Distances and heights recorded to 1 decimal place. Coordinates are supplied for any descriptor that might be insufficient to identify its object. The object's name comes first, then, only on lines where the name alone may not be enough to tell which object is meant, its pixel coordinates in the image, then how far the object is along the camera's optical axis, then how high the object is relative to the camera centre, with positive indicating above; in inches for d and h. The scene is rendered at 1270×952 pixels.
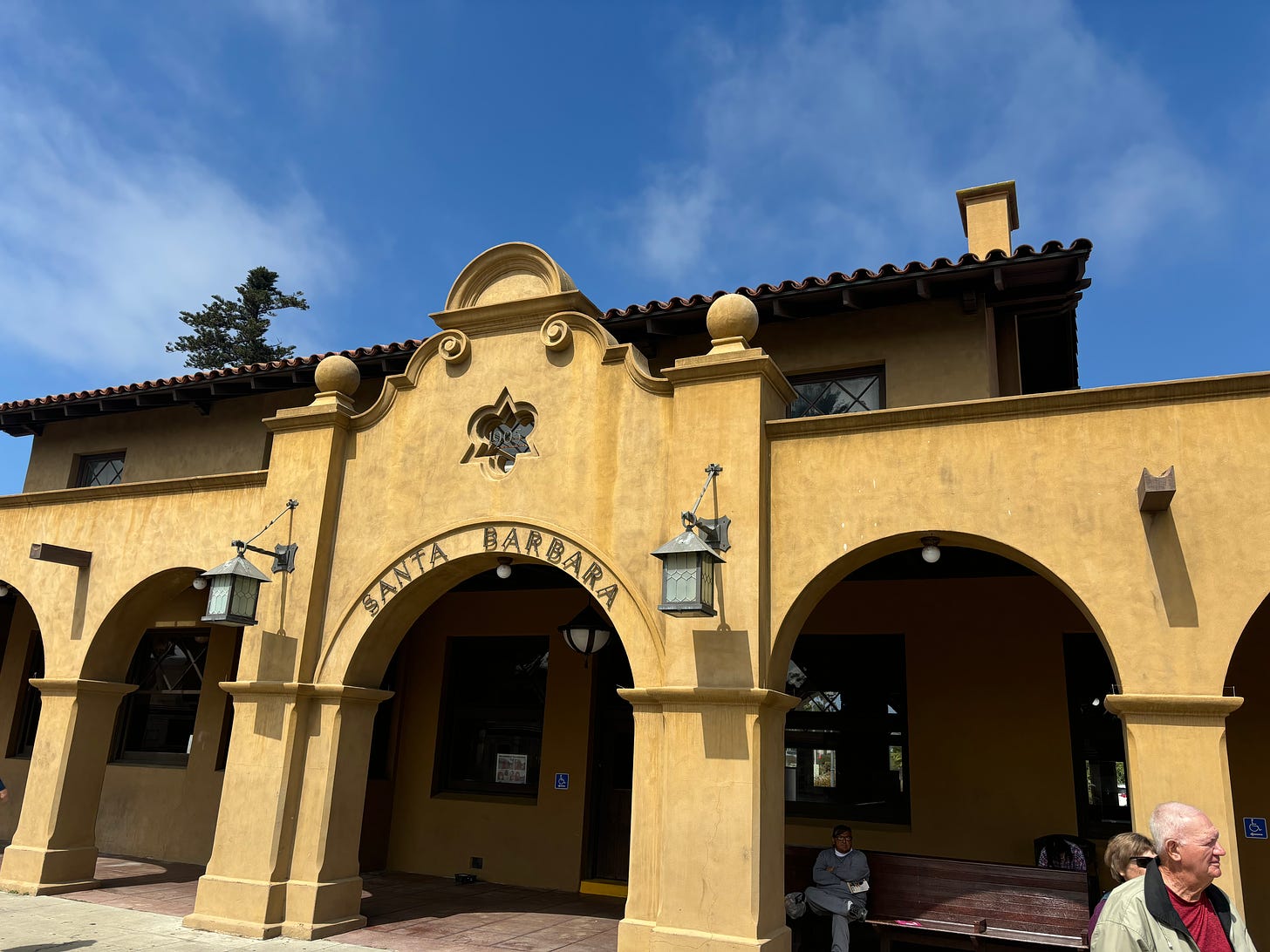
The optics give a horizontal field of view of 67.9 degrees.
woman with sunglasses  165.2 -14.4
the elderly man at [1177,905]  131.7 -18.2
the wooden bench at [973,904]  301.6 -44.6
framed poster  488.1 -12.6
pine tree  1374.3 +569.7
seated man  316.2 -42.0
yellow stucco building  275.4 +54.9
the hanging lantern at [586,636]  407.8 +46.6
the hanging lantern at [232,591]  354.0 +51.2
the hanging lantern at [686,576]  284.2 +51.4
